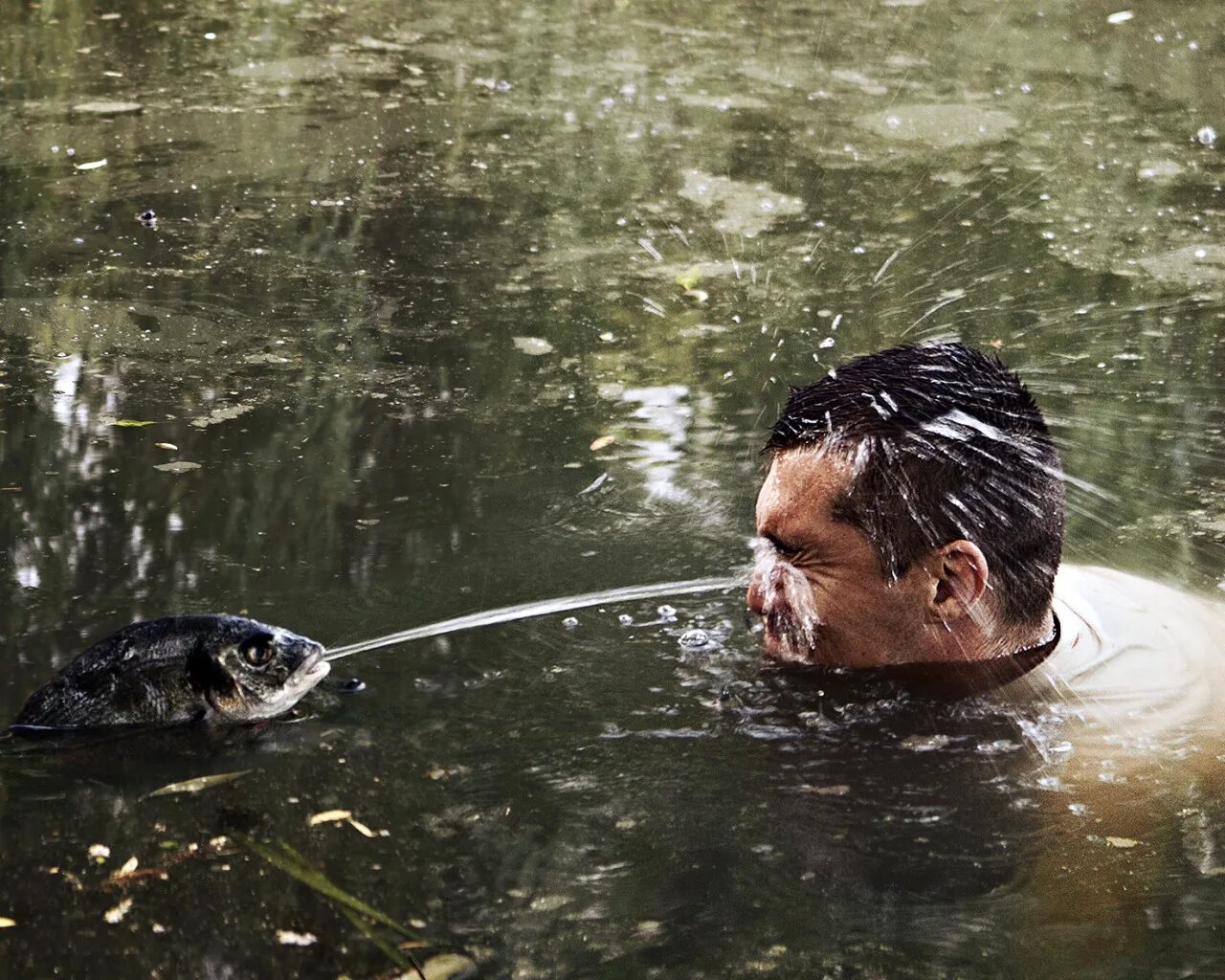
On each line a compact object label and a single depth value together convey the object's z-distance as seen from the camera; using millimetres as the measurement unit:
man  4457
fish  4082
